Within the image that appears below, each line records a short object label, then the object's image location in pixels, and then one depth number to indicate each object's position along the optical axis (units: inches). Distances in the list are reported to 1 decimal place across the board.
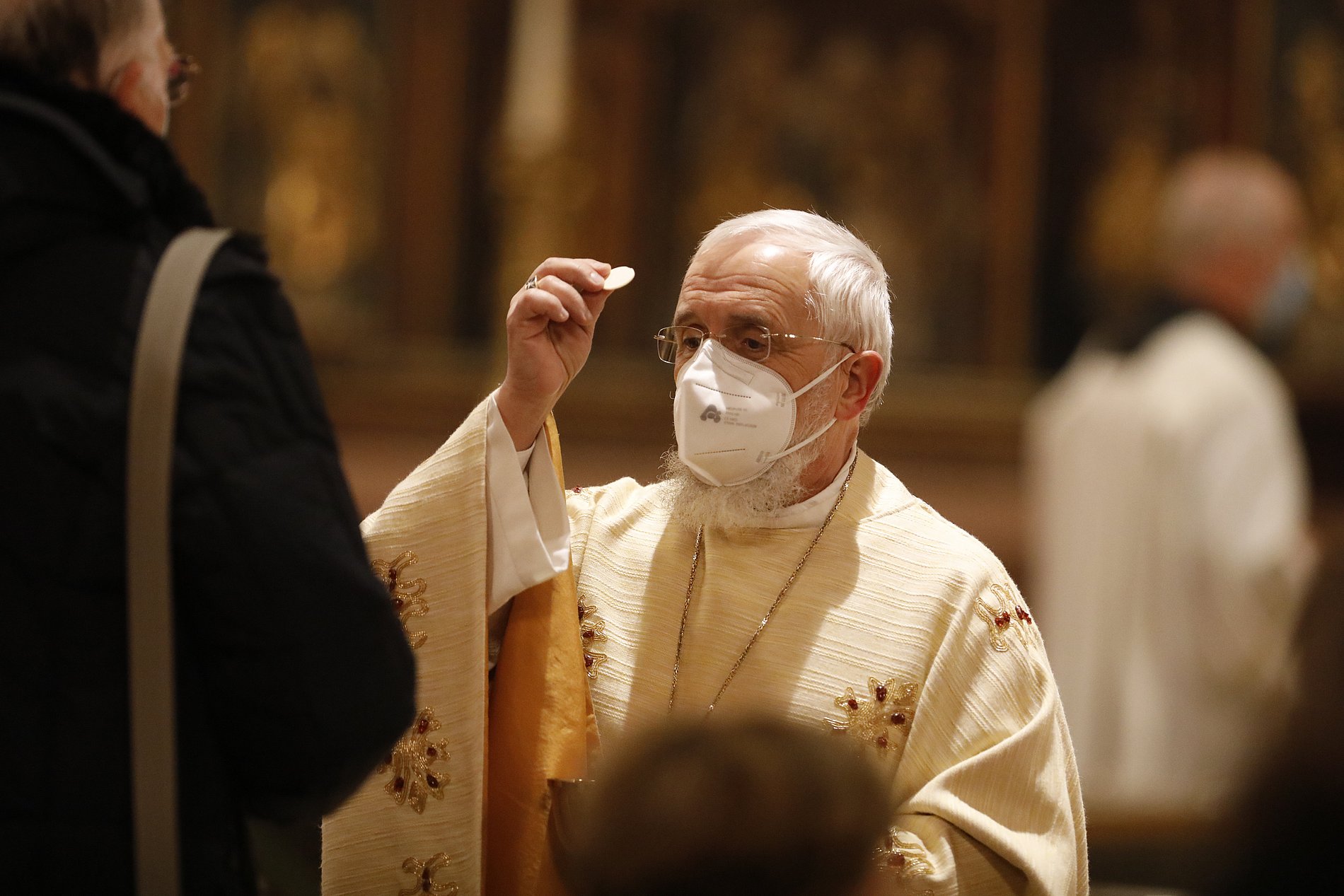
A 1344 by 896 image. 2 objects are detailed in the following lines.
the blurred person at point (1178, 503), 494.0
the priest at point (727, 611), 211.0
